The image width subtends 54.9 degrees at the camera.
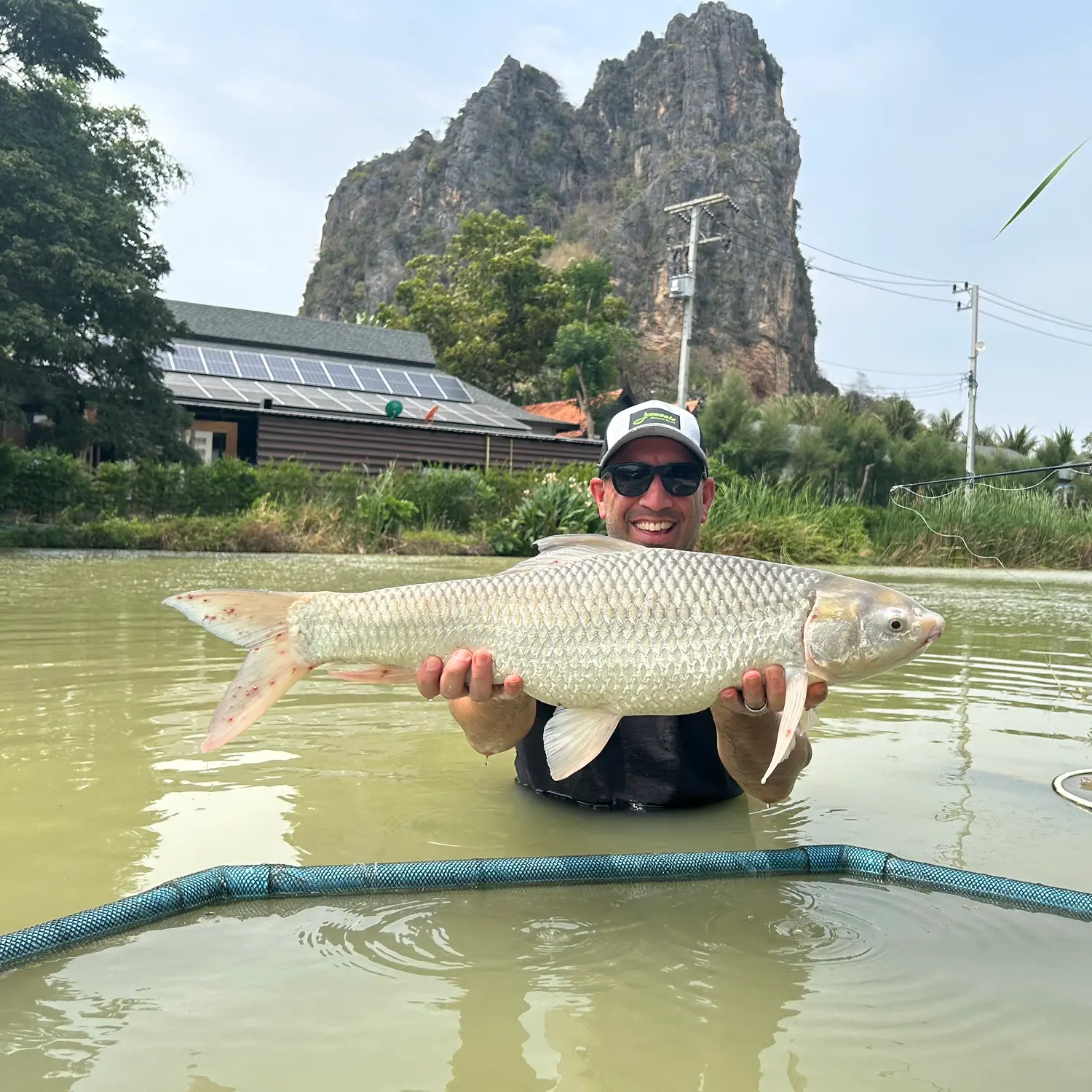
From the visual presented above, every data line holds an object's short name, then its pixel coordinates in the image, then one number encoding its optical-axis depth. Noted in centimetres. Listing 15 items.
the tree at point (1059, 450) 3194
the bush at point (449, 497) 1980
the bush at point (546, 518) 1747
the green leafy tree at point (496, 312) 4603
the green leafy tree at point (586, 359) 4575
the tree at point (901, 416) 3388
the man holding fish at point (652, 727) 305
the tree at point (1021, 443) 3625
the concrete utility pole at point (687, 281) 2425
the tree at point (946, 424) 3719
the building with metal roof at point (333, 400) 2580
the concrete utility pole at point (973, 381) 3281
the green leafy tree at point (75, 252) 1634
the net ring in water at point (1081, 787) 344
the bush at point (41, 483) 1703
